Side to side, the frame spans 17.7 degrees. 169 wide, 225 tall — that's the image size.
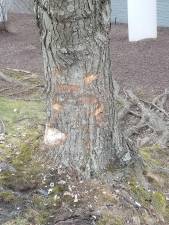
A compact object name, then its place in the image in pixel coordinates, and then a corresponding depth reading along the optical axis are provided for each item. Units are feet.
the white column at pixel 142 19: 40.96
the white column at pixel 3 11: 51.62
